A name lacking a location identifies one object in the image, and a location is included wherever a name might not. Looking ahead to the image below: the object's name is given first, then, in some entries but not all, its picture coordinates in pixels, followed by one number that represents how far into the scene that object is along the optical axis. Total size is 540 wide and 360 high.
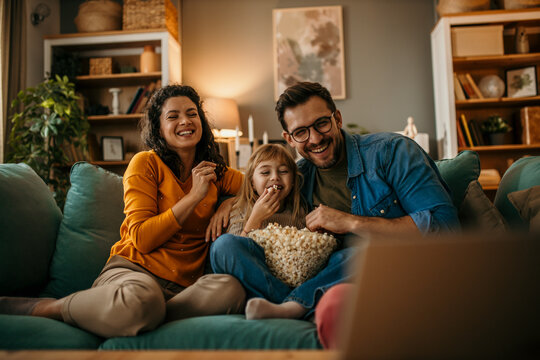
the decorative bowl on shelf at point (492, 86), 3.60
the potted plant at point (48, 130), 3.15
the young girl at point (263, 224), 1.19
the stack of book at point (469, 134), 3.58
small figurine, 3.41
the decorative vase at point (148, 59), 3.85
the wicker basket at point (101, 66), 3.87
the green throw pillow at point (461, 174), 1.56
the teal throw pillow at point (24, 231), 1.37
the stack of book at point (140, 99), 3.86
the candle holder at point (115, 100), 3.88
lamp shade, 3.70
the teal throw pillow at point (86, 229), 1.54
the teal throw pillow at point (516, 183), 1.39
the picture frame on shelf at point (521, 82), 3.56
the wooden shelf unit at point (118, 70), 3.78
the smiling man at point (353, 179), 1.34
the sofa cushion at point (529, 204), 1.22
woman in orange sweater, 1.11
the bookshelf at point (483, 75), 3.50
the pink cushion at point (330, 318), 0.95
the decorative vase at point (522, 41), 3.55
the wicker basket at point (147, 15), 3.73
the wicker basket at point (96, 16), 3.79
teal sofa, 1.07
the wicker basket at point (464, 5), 3.52
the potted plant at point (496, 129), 3.53
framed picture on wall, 4.06
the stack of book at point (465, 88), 3.59
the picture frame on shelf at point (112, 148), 3.97
